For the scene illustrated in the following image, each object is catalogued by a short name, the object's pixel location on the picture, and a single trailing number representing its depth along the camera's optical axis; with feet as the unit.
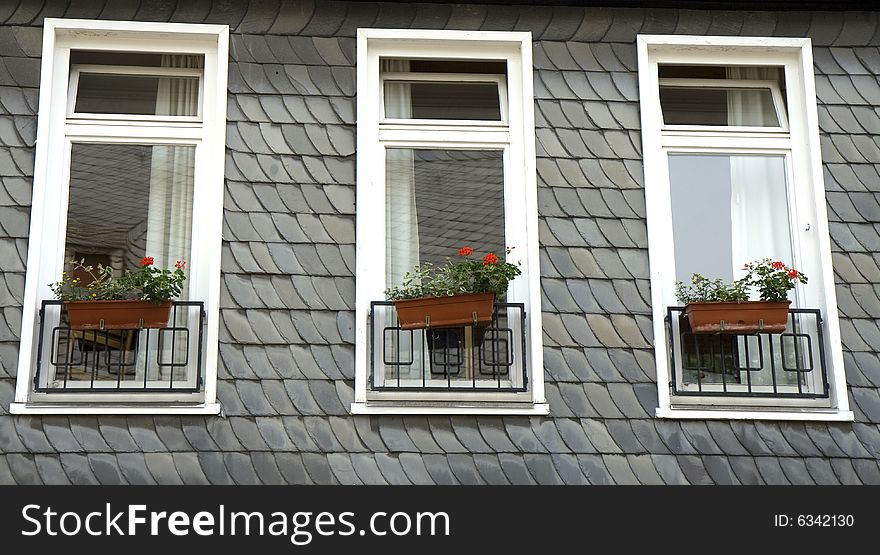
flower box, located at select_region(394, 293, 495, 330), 20.63
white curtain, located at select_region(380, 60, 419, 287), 21.90
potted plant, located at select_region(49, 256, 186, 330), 20.33
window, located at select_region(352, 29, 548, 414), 20.89
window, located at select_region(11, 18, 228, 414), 20.53
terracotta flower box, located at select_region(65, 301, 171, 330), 20.33
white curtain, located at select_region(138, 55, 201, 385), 21.70
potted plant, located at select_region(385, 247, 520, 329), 20.65
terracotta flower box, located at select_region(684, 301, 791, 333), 20.81
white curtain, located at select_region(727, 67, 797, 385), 22.45
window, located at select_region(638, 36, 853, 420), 21.08
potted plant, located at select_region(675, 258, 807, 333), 20.81
